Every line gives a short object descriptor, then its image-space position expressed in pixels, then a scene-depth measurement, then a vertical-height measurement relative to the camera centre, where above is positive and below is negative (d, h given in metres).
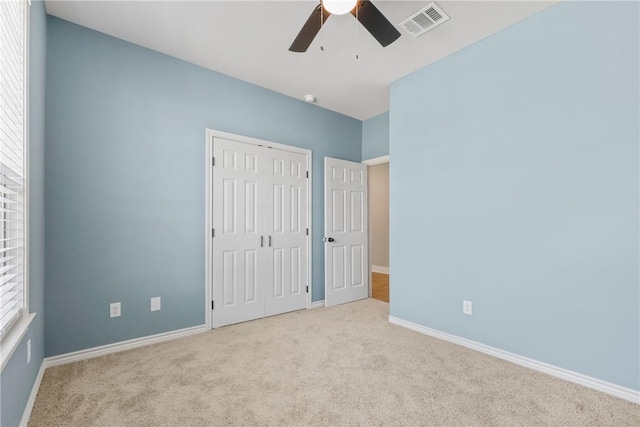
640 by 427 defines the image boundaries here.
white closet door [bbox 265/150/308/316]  3.54 -0.20
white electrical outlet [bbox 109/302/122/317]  2.53 -0.81
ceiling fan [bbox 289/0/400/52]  1.61 +1.19
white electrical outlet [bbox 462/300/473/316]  2.64 -0.83
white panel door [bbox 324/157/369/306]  4.01 -0.23
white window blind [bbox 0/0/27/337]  1.38 +0.31
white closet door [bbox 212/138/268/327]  3.13 -0.18
